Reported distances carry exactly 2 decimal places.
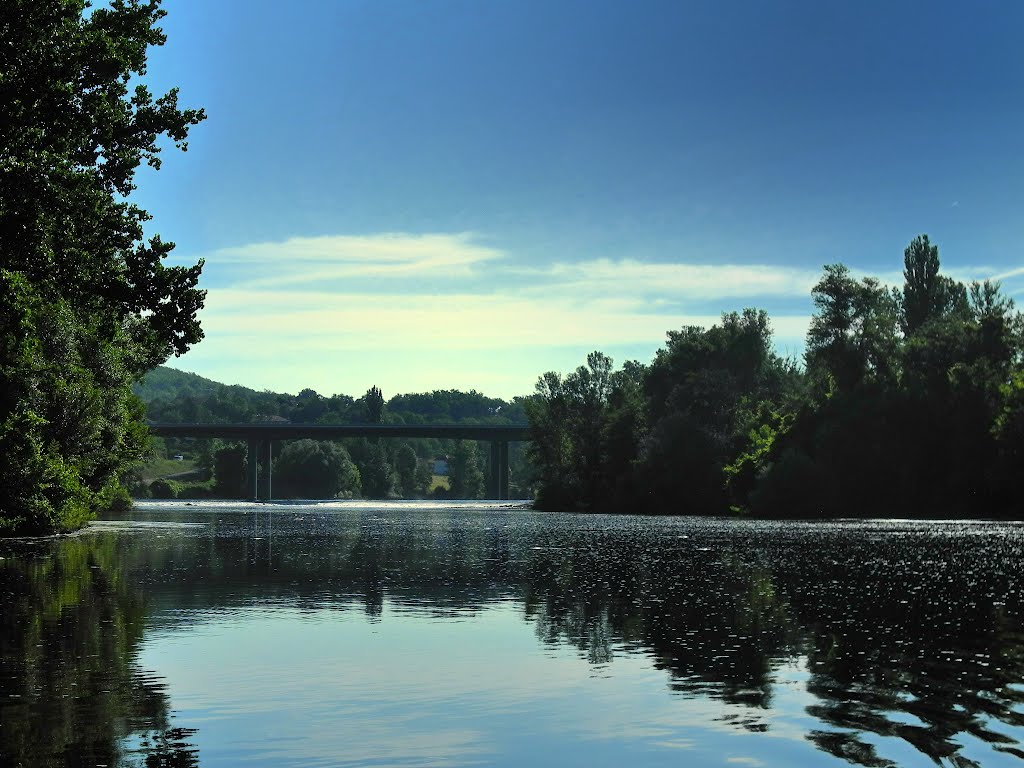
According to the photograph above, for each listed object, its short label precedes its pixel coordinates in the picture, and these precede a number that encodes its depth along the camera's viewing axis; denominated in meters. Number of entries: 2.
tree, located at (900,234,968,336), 154.38
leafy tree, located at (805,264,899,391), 128.12
